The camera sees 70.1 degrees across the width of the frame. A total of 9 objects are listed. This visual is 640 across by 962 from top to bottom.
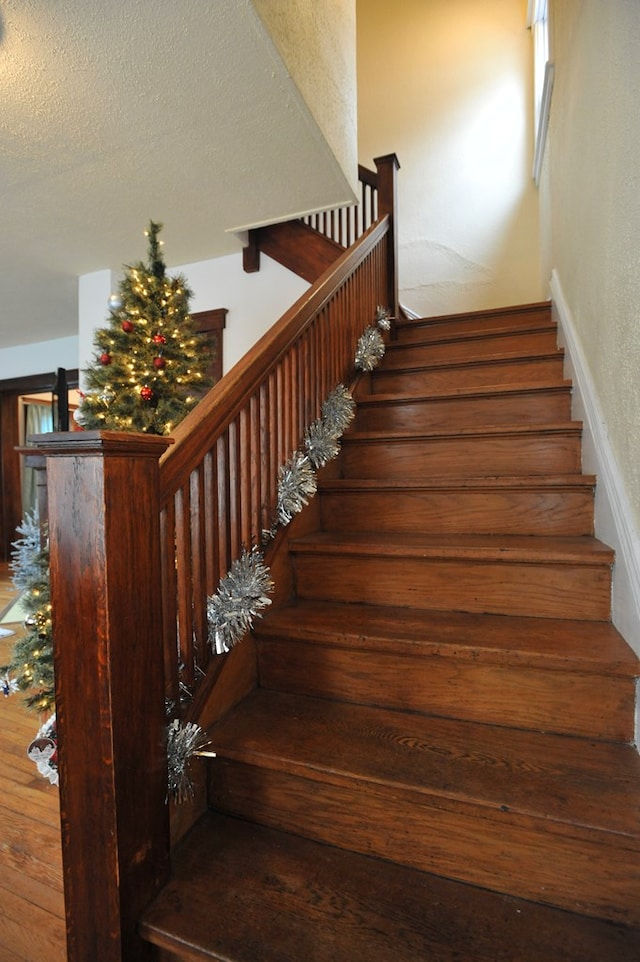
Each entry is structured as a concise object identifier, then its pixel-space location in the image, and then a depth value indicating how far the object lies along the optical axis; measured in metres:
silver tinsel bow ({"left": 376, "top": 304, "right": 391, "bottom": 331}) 2.69
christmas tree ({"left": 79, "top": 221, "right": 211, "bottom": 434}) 2.18
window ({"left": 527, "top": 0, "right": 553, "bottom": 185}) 2.60
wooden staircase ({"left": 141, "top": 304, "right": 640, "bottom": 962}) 0.81
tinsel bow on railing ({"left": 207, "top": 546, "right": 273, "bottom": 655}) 1.15
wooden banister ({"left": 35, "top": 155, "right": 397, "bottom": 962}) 0.81
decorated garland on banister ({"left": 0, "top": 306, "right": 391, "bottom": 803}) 1.00
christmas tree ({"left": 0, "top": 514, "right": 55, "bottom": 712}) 1.35
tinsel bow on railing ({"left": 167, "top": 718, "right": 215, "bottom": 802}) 0.96
